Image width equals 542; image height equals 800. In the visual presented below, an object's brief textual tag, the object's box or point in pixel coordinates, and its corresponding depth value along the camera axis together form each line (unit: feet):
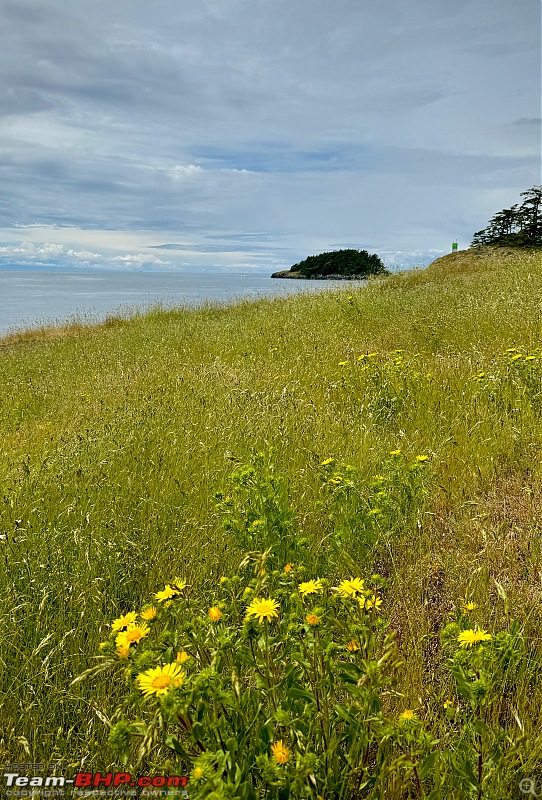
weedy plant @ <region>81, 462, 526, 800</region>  3.25
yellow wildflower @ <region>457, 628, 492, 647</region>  3.86
